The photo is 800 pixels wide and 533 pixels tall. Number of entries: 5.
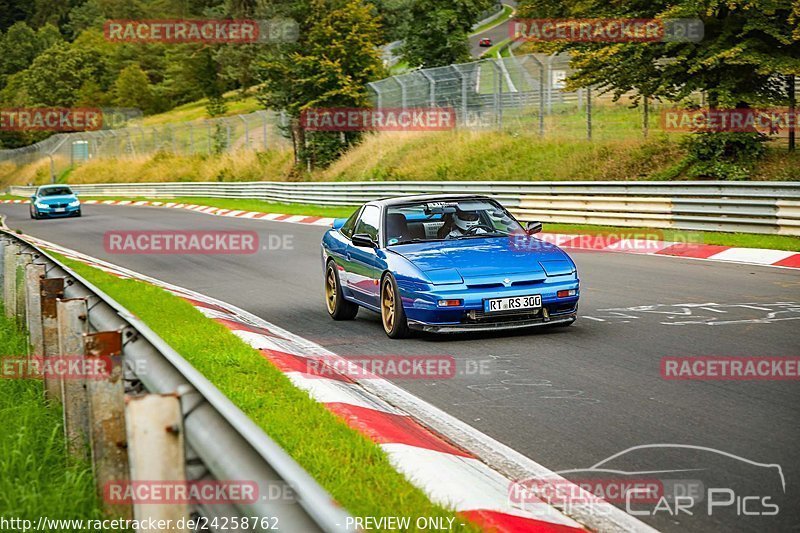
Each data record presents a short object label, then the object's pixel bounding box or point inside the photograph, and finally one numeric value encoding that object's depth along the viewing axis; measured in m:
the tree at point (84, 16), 149.62
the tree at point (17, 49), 140.50
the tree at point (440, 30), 48.95
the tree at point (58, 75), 114.94
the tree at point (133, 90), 110.56
